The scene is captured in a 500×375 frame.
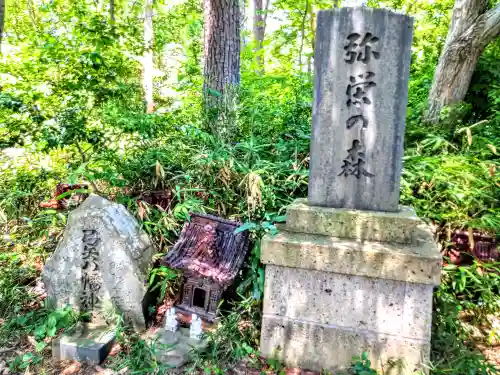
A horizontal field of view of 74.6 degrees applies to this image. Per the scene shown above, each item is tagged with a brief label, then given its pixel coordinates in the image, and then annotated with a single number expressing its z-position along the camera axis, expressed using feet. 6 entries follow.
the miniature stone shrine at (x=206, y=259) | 8.27
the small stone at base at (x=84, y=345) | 7.70
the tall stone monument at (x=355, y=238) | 6.99
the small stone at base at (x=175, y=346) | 7.50
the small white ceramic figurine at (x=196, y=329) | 8.08
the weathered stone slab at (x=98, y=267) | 8.63
